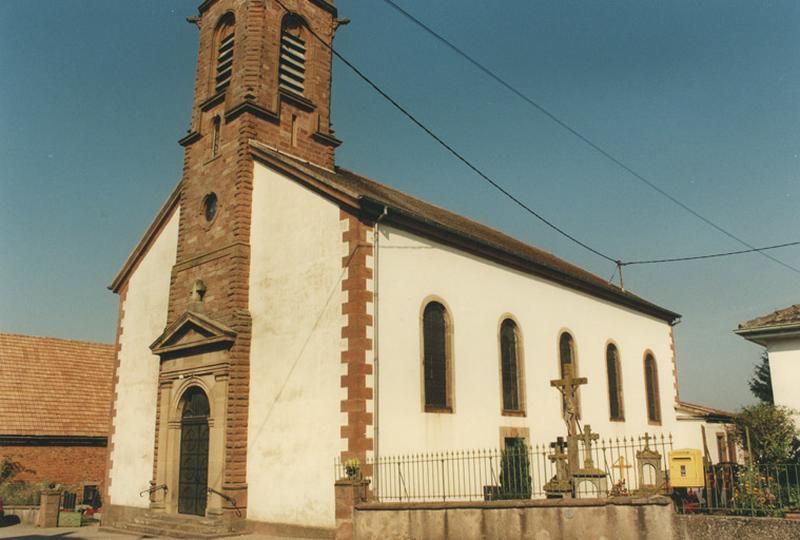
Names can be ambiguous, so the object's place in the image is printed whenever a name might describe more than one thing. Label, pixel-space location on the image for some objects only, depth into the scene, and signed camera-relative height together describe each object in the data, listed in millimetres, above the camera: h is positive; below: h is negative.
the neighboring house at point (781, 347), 18016 +2591
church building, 15523 +3327
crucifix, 12633 +927
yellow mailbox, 12809 -246
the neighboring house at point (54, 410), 25047 +1803
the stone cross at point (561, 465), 13000 -153
